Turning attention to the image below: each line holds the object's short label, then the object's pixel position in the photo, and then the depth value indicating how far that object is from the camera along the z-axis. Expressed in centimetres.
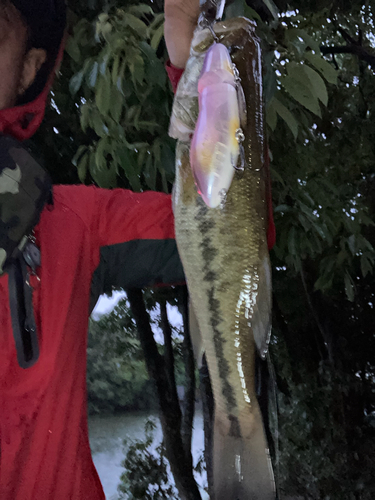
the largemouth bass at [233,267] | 43
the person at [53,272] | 53
